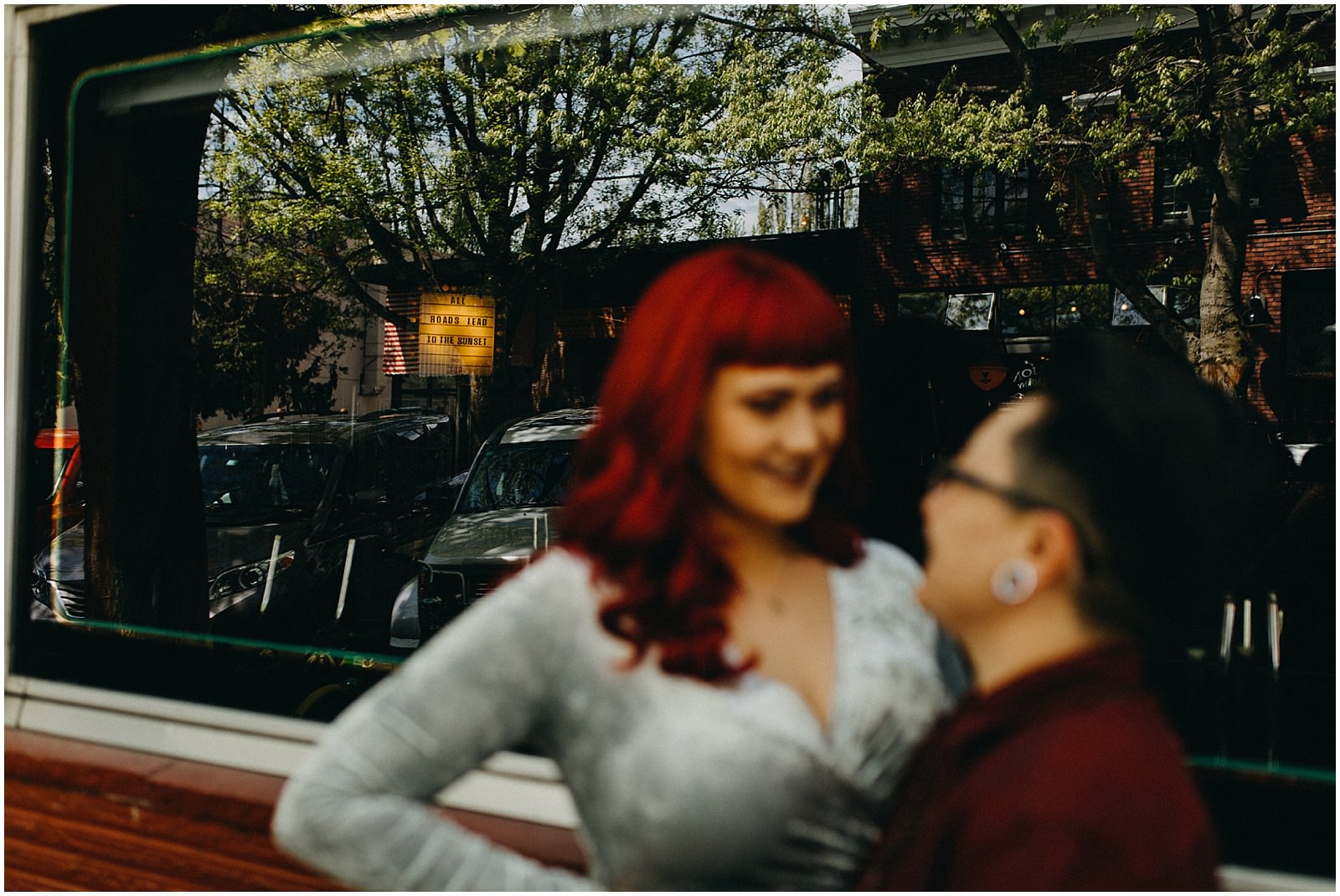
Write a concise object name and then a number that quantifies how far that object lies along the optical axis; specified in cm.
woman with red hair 124
